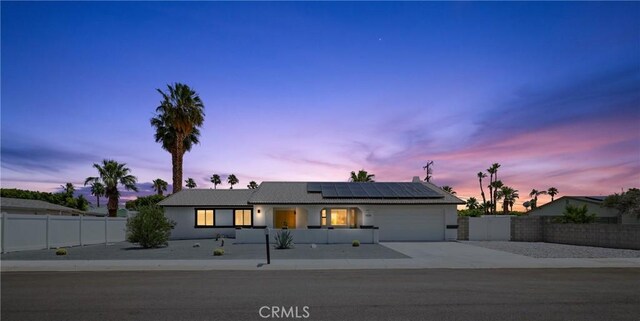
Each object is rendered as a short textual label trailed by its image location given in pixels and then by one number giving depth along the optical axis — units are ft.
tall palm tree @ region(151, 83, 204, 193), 133.08
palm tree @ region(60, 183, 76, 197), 231.14
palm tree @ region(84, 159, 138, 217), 156.04
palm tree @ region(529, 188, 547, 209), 344.32
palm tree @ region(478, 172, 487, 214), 284.72
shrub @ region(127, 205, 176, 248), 79.00
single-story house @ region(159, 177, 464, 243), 97.76
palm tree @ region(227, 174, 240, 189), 341.00
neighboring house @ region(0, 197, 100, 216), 112.68
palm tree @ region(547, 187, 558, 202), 362.70
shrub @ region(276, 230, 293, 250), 75.21
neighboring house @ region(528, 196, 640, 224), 98.66
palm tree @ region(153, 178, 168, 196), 292.45
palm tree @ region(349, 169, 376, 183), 203.62
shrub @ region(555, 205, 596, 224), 90.43
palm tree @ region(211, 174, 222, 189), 330.54
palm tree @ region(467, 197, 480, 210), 258.45
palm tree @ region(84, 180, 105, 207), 170.56
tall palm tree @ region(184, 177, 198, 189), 325.66
